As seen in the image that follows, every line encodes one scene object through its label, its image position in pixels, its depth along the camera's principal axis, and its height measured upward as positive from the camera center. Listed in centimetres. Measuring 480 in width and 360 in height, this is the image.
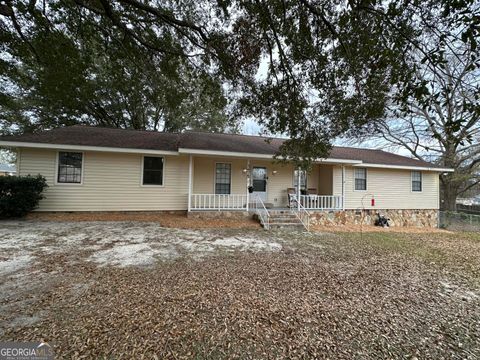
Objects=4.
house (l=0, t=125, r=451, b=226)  846 +53
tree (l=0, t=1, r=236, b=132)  589 +387
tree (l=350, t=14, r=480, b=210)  1499 +285
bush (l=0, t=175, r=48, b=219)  721 -40
